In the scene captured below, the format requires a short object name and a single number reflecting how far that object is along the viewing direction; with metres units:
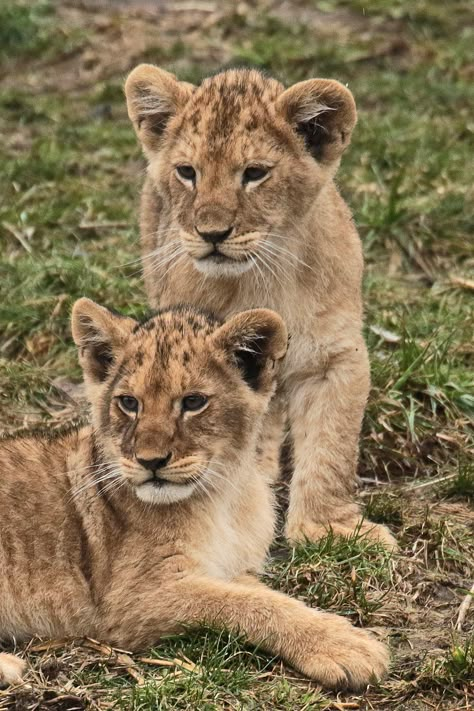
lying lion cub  11.54
